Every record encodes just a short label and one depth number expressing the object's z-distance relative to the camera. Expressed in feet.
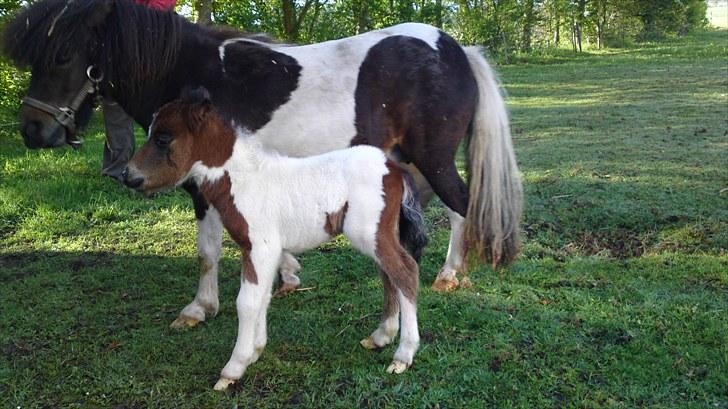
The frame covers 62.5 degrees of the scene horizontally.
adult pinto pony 10.73
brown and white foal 9.11
